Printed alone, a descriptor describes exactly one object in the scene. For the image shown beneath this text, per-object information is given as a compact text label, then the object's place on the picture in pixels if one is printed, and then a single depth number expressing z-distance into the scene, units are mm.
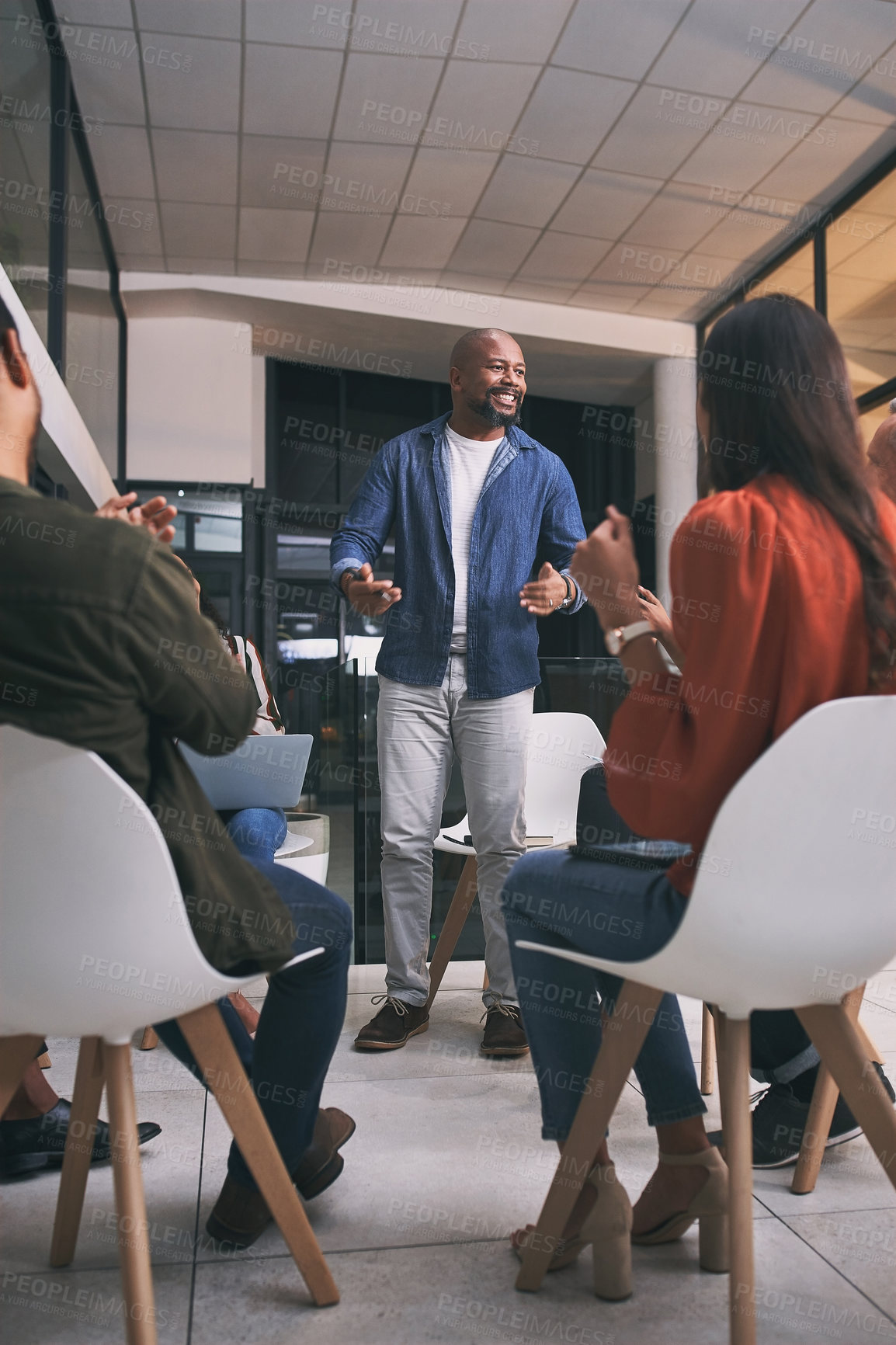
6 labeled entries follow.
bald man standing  2330
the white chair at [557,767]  2703
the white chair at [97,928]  950
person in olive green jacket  958
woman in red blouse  1033
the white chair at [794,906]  979
